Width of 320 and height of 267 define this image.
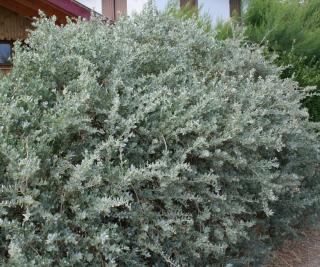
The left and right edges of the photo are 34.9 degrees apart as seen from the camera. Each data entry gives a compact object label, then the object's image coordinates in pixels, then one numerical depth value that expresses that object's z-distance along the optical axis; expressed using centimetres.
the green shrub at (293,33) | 709
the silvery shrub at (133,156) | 243
